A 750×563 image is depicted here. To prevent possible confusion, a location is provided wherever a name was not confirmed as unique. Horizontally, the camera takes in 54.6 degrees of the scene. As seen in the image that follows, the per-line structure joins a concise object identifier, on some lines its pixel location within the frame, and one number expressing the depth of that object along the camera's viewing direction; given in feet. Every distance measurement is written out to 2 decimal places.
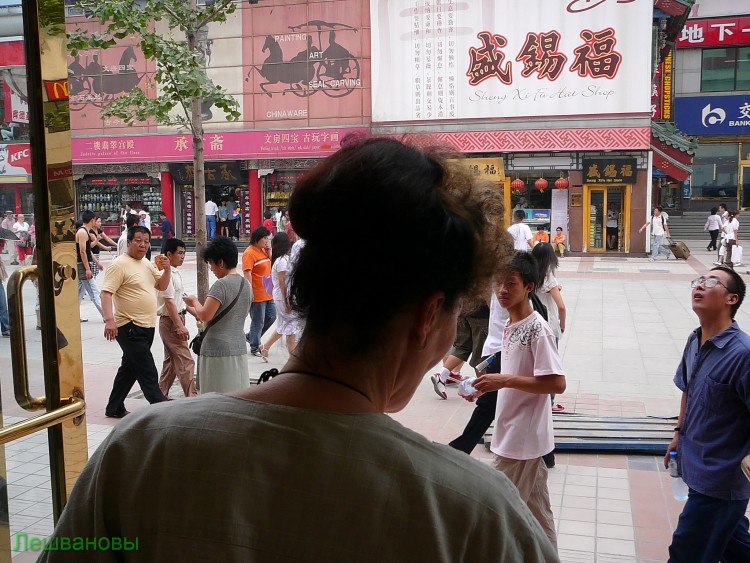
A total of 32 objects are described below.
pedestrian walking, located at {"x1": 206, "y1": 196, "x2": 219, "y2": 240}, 79.78
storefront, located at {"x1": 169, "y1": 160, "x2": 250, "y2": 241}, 79.77
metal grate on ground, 17.75
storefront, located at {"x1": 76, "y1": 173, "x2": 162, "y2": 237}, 83.56
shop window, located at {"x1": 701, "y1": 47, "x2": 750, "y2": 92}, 99.25
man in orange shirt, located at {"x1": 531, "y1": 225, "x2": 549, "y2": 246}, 60.08
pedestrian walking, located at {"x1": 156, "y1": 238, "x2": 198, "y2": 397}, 20.39
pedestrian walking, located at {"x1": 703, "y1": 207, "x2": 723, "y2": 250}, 73.51
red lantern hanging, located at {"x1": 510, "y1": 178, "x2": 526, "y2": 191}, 71.05
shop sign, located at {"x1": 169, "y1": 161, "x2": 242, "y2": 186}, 79.46
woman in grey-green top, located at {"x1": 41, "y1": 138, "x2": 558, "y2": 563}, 3.26
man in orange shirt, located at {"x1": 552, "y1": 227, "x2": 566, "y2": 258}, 70.49
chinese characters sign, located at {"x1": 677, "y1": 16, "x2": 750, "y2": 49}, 97.55
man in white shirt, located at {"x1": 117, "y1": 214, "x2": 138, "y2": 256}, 33.80
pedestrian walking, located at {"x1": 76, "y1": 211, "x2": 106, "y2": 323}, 33.03
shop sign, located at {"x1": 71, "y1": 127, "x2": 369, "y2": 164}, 75.25
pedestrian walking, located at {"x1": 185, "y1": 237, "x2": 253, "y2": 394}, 17.70
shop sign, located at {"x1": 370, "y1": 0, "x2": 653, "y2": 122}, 66.64
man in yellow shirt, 19.31
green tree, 20.38
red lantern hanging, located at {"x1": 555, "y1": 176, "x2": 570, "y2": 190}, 69.97
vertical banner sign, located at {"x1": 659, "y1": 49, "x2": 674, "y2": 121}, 81.10
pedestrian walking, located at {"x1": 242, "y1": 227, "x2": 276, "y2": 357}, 26.78
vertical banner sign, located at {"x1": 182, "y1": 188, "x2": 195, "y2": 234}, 81.92
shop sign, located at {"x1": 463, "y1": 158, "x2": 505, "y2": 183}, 70.74
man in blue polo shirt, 9.75
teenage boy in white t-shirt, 11.48
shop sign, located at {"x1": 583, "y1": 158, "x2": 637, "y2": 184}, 69.51
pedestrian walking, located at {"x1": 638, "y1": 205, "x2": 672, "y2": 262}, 66.18
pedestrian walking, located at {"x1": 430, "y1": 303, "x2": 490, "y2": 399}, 20.75
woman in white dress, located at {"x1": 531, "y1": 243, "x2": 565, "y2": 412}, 18.26
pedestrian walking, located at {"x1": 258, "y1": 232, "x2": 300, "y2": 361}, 23.72
